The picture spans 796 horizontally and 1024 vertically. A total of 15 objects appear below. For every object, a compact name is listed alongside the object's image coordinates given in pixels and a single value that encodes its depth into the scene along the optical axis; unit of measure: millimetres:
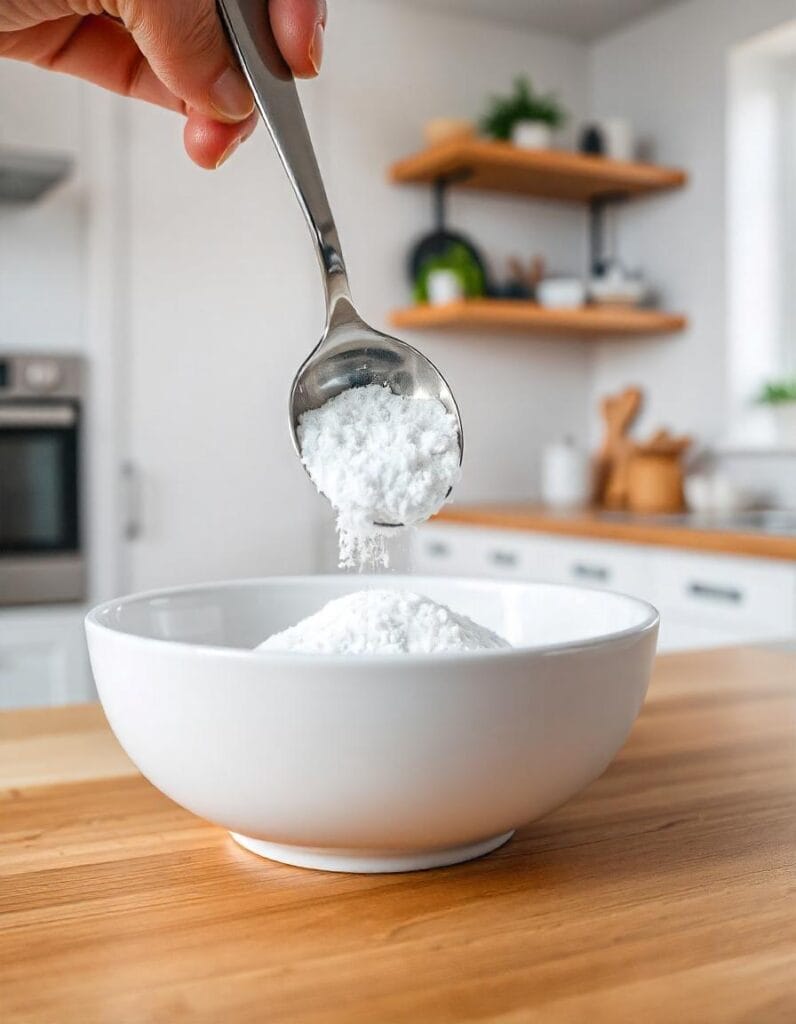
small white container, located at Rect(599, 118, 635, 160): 3520
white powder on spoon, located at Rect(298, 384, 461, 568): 770
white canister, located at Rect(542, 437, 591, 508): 3553
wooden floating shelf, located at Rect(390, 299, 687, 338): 3283
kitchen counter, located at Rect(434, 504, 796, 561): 2330
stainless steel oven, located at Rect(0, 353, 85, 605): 2883
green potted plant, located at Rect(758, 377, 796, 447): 3238
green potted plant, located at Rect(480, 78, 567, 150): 3361
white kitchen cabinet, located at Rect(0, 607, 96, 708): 2771
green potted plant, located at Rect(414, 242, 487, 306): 3330
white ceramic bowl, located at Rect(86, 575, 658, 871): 515
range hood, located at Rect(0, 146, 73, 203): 2535
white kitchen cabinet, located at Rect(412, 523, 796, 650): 2326
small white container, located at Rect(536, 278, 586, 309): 3480
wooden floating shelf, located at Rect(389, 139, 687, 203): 3236
